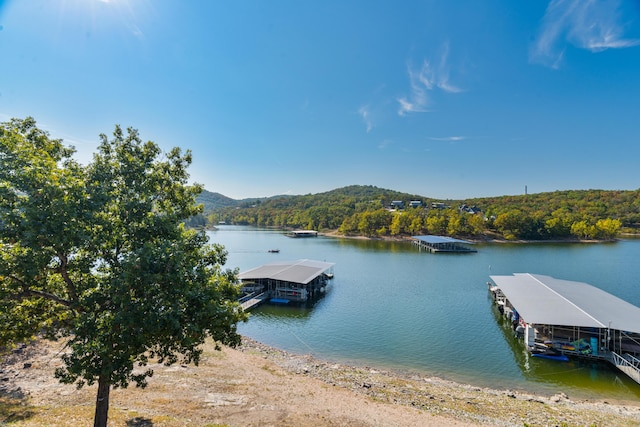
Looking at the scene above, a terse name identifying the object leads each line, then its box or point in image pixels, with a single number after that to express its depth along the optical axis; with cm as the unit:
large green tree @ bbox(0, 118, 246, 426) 711
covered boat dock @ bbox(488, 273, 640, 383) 1902
